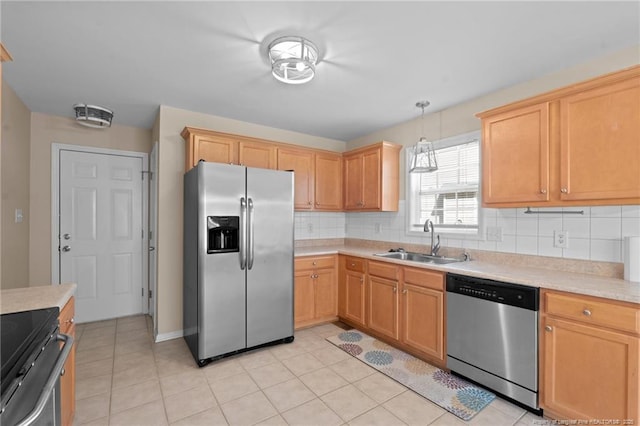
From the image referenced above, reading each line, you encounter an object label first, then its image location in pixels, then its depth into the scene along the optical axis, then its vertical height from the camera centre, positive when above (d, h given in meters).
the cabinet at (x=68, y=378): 1.62 -0.95
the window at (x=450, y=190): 3.07 +0.25
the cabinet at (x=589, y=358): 1.63 -0.85
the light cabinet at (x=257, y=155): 3.45 +0.68
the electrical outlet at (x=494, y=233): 2.77 -0.19
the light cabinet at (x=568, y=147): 1.87 +0.47
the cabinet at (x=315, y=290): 3.46 -0.93
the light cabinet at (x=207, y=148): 3.15 +0.70
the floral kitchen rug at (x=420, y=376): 2.11 -1.35
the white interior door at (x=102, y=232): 3.62 -0.26
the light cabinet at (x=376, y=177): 3.67 +0.44
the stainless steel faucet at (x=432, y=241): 3.24 -0.32
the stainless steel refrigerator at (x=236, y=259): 2.69 -0.45
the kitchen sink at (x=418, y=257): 3.05 -0.50
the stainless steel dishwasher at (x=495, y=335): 2.01 -0.90
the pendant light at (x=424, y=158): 2.90 +0.54
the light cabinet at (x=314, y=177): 3.86 +0.48
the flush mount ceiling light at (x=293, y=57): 1.95 +1.05
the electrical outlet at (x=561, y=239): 2.35 -0.21
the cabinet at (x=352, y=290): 3.39 -0.92
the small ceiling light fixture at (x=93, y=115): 3.05 +1.01
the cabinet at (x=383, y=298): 2.98 -0.89
